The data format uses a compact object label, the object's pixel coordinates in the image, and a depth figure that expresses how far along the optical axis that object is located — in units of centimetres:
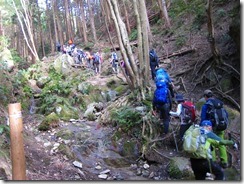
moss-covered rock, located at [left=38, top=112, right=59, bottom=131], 748
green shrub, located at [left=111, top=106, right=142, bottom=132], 667
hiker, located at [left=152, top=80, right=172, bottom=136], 588
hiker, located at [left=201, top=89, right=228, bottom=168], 472
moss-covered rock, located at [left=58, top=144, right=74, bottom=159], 582
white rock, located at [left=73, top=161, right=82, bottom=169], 546
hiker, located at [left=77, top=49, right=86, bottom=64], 1545
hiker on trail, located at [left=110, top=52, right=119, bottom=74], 1251
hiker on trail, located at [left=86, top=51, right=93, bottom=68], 1444
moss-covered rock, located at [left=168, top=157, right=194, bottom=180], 497
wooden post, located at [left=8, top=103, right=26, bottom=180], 289
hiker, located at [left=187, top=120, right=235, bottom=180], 355
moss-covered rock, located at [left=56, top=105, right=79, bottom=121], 849
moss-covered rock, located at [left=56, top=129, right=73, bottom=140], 680
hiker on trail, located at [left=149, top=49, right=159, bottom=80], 914
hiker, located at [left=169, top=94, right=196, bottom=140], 528
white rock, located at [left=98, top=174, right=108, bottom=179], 513
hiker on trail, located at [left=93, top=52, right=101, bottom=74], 1357
